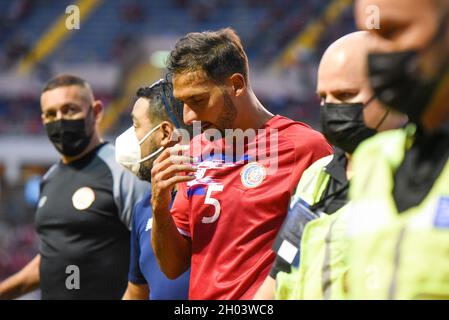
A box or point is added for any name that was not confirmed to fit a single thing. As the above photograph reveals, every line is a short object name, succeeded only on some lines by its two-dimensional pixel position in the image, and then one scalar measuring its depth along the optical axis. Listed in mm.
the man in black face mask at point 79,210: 8570
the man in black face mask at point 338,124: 4070
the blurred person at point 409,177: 2830
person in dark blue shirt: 6750
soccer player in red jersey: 5484
